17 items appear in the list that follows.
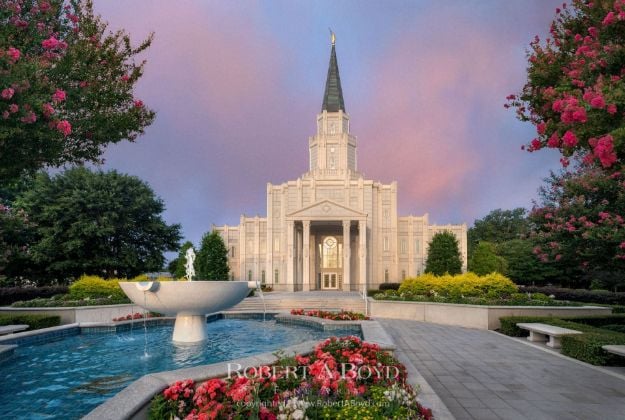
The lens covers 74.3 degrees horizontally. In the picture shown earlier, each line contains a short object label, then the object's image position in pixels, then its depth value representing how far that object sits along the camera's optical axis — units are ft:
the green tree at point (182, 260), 136.56
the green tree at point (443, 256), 127.65
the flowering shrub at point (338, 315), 48.11
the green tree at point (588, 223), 48.19
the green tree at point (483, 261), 118.11
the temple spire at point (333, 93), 180.24
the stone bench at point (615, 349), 28.12
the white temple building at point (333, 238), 157.48
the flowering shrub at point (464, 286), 64.64
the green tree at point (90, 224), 99.76
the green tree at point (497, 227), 235.40
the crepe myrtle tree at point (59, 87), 20.68
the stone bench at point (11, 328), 37.52
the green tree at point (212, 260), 123.44
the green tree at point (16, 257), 92.39
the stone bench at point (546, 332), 37.22
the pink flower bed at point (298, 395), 14.49
